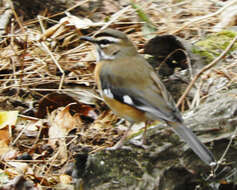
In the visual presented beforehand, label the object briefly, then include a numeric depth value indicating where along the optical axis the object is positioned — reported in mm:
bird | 7387
